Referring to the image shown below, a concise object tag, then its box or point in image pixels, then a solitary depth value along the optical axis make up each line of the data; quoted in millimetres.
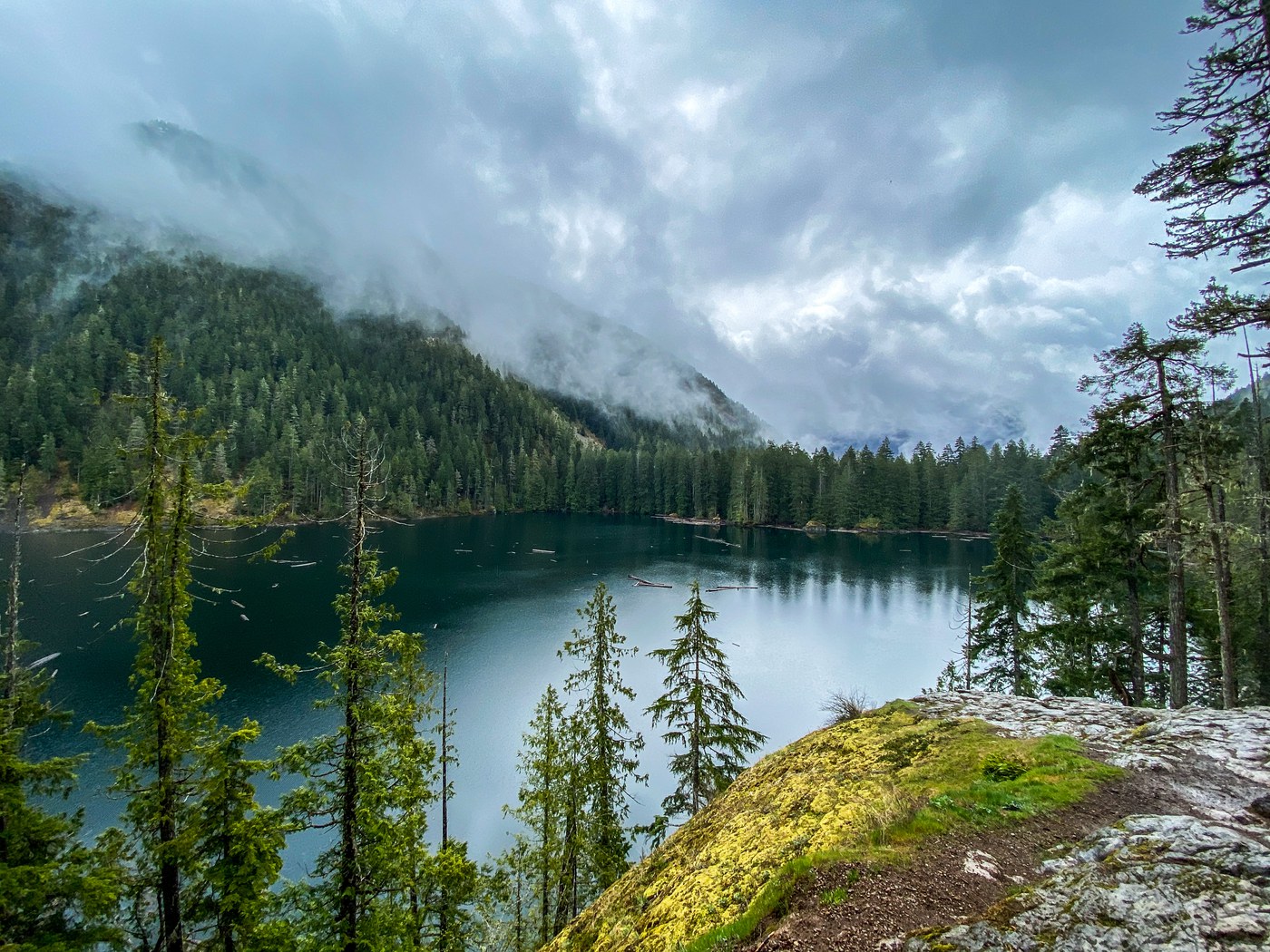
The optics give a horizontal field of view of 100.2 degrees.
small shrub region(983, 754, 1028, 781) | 7745
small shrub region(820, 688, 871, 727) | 12889
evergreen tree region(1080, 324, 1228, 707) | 13992
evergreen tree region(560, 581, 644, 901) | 16328
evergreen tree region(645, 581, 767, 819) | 18047
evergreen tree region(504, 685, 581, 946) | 15914
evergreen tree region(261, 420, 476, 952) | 10758
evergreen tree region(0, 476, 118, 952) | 9719
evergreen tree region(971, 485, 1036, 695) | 24875
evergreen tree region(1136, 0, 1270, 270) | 8180
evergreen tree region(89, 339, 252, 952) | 10586
